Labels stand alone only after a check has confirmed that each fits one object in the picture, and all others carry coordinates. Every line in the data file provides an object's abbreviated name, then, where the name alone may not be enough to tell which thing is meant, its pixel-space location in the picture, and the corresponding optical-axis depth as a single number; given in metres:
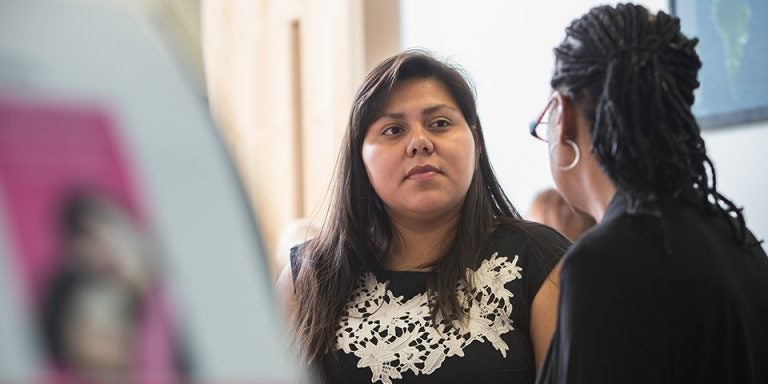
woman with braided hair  2.40
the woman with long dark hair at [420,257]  2.80
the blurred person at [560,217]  3.54
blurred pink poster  0.69
